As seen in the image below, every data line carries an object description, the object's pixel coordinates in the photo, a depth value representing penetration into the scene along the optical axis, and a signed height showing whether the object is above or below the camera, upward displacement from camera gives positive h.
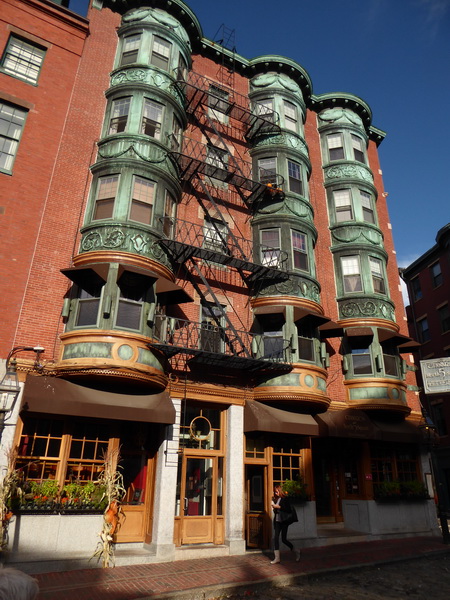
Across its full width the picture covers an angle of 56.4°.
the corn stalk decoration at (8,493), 9.86 -0.35
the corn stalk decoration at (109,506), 10.74 -0.66
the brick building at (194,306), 12.20 +5.67
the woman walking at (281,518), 11.91 -0.94
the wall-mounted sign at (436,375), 10.38 +2.55
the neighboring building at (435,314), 30.86 +13.17
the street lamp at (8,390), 10.15 +1.94
